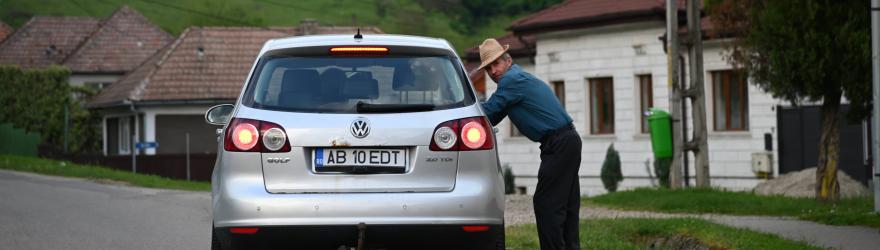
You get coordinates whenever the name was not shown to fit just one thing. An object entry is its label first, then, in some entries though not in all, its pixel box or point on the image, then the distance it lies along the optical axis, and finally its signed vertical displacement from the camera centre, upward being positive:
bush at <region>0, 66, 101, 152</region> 65.50 +1.66
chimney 61.38 +4.44
